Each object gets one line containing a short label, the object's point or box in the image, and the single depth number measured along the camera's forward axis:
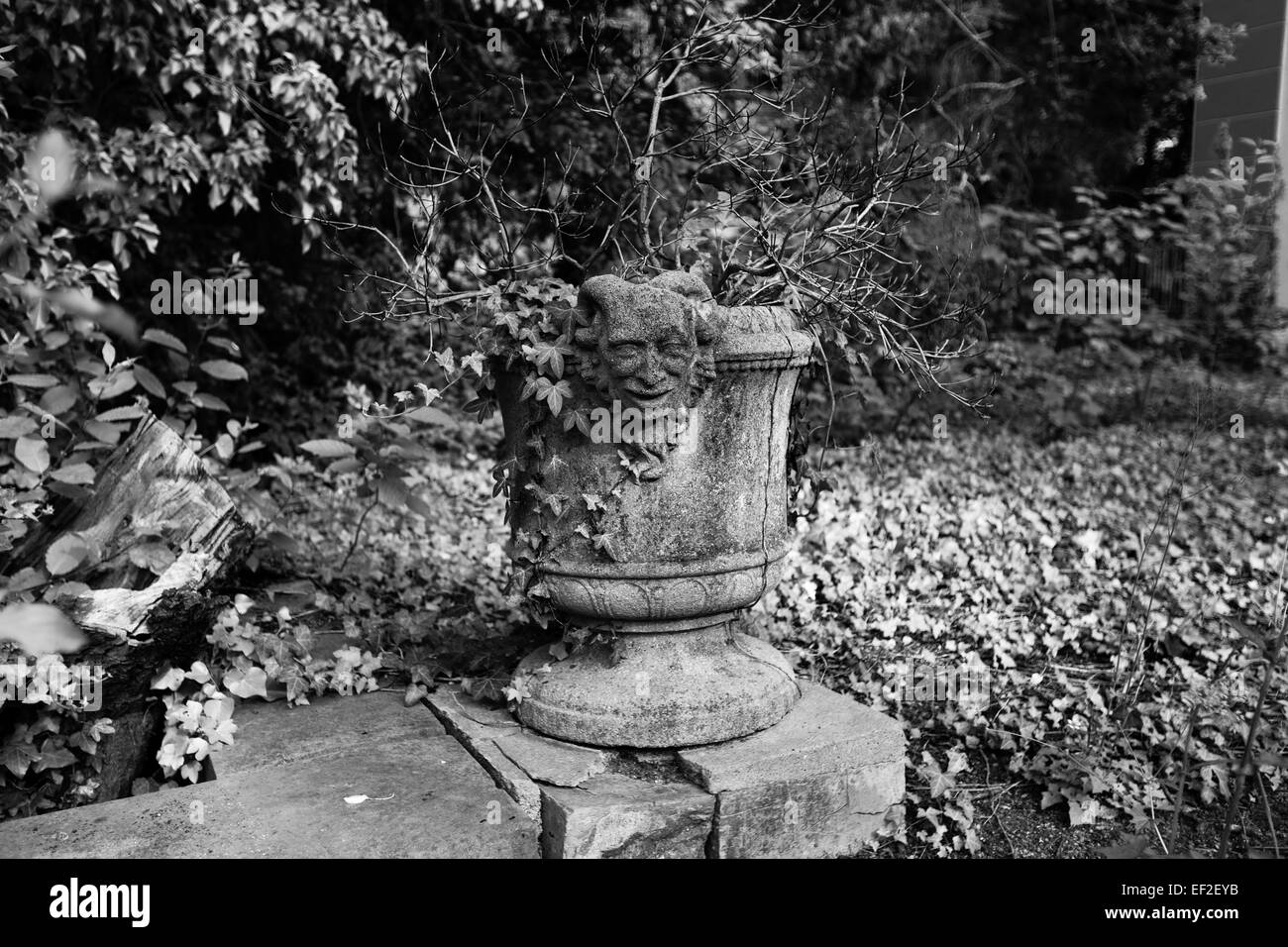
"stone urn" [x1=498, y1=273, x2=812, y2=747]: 2.57
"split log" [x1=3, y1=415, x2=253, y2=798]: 2.66
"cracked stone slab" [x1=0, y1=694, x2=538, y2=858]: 2.28
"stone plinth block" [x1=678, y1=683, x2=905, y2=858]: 2.55
